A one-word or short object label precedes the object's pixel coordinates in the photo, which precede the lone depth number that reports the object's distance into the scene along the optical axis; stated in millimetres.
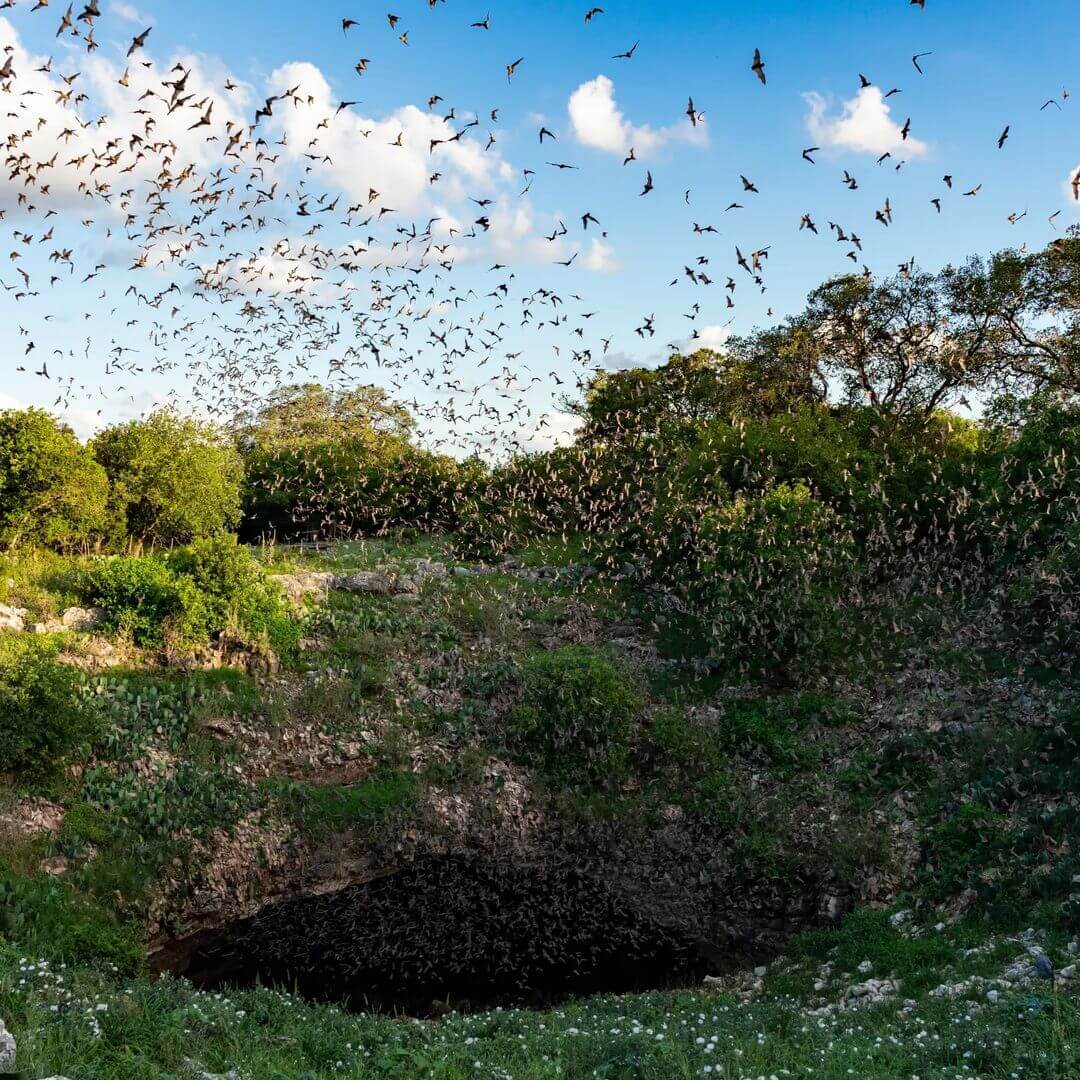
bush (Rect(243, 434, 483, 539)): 35656
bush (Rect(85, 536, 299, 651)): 20969
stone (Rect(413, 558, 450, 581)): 27641
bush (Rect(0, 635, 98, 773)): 15797
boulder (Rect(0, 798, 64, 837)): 15031
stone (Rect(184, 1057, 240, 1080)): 7814
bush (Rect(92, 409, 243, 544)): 30062
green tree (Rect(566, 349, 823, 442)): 42156
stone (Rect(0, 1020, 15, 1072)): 7141
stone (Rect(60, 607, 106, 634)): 20797
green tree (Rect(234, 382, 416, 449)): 55562
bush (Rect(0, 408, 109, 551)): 26609
